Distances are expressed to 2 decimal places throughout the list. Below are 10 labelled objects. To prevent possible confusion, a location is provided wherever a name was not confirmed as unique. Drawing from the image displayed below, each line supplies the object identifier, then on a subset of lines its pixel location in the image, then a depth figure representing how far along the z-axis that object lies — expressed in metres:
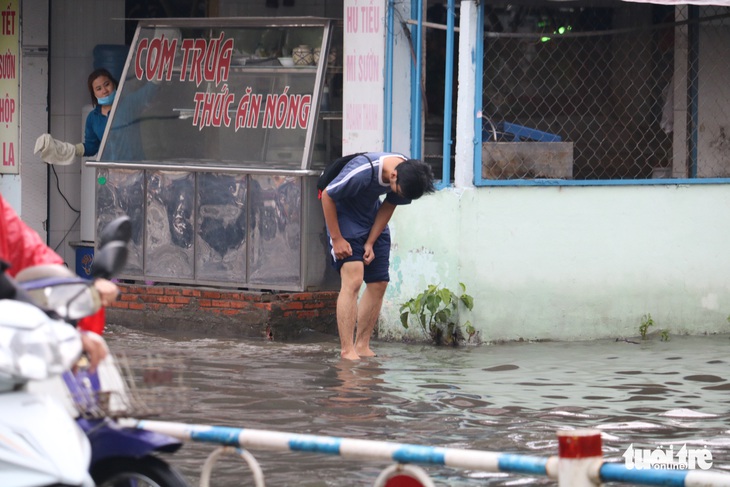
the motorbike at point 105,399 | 7.16
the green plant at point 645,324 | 19.14
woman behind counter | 21.64
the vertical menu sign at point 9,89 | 22.83
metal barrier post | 7.48
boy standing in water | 16.25
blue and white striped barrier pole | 7.34
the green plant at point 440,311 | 18.31
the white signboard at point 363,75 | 19.00
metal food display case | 19.47
